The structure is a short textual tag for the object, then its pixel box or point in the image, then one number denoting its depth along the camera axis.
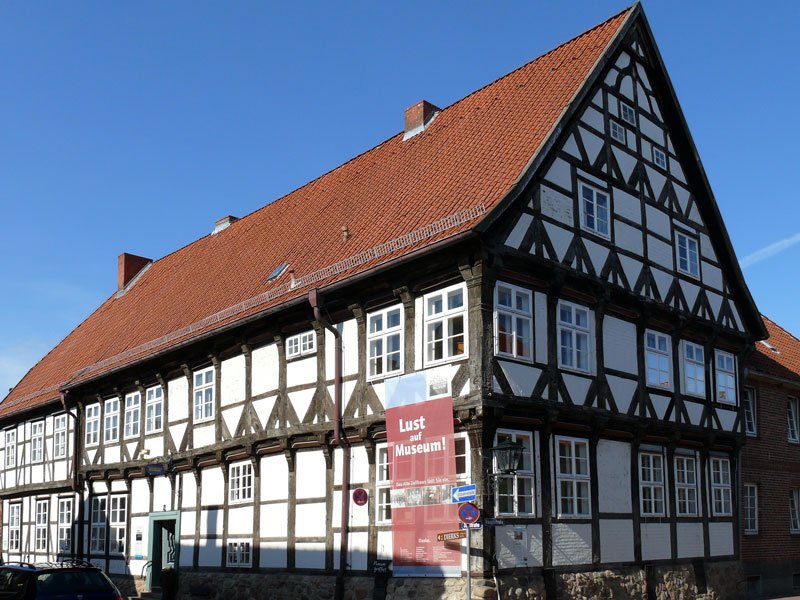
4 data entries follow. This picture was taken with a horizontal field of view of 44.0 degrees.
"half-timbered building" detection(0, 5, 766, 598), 17.73
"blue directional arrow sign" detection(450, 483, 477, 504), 15.52
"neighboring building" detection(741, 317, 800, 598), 24.94
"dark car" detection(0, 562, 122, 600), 15.51
